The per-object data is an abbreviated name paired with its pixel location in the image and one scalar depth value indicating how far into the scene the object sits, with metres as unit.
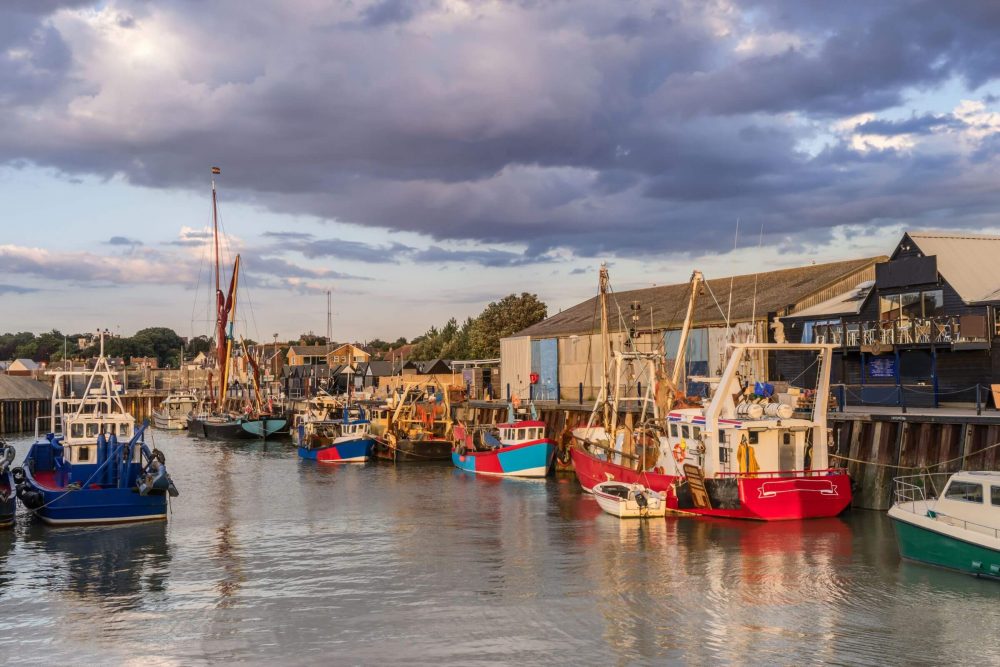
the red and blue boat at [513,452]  50.84
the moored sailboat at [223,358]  90.94
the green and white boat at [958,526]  23.91
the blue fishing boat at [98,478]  35.88
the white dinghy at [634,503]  35.75
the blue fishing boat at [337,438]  63.91
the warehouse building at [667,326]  55.62
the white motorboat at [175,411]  112.94
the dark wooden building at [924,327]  42.41
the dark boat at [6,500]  35.53
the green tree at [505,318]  111.44
